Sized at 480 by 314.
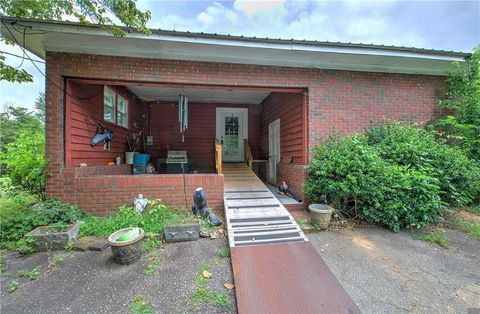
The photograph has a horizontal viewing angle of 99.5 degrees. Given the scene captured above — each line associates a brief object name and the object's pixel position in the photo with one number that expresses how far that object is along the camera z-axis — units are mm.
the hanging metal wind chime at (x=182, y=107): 5102
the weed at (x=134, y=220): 3686
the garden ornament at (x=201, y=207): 4027
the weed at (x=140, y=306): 2041
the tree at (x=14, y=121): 12325
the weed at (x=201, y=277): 2496
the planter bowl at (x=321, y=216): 3934
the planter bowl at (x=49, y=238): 3189
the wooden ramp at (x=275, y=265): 2168
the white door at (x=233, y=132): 8695
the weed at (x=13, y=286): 2368
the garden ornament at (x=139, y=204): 4168
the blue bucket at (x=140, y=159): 6531
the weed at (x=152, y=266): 2687
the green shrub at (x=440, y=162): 4246
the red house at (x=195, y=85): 4074
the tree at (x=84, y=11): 3338
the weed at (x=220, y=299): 2162
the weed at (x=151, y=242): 3238
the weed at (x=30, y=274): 2601
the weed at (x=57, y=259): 2878
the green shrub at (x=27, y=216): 3418
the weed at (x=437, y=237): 3431
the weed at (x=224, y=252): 3082
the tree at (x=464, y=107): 5016
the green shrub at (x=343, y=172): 3953
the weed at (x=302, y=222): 4059
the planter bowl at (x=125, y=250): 2822
